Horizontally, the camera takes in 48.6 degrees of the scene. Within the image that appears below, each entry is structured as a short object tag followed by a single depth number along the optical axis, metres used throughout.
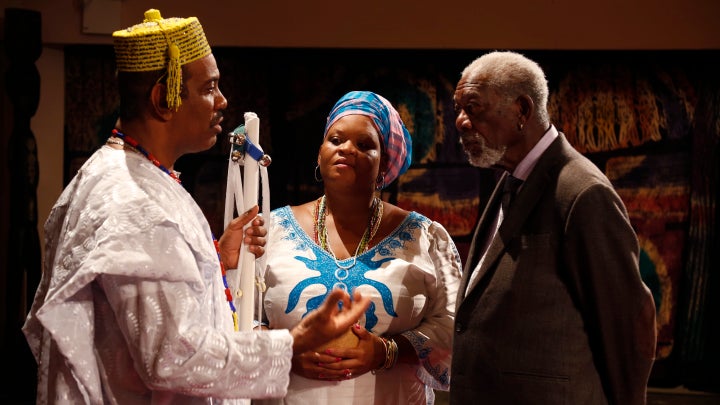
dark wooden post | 4.71
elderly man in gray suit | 1.79
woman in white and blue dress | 2.36
